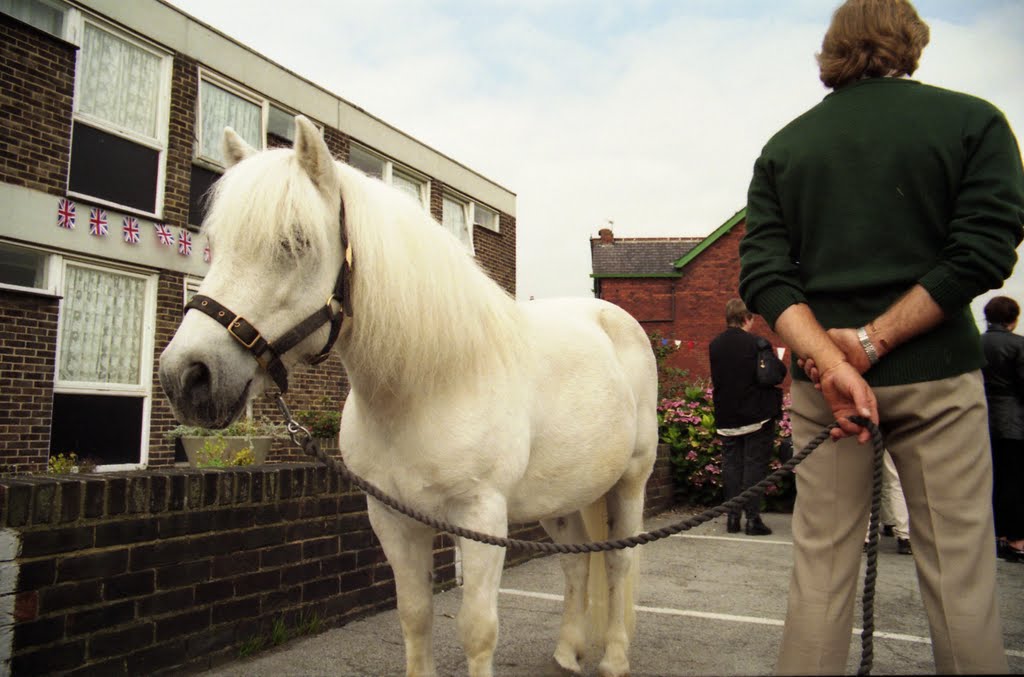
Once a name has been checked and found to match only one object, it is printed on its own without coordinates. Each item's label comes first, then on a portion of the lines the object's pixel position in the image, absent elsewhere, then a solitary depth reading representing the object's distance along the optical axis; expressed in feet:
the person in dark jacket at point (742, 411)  24.08
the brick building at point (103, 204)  28.04
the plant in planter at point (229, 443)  18.60
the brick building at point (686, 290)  83.15
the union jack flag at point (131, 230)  31.91
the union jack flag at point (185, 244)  34.37
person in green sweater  5.12
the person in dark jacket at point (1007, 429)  19.42
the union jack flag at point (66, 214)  29.63
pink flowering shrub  30.12
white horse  6.43
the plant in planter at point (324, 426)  31.27
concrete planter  21.18
